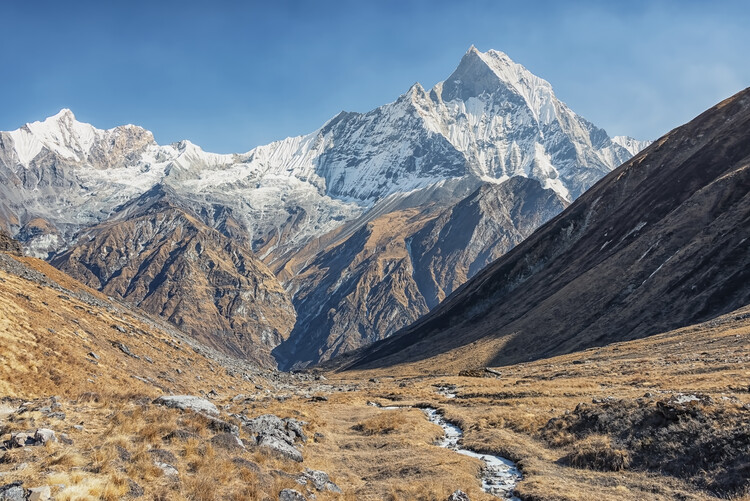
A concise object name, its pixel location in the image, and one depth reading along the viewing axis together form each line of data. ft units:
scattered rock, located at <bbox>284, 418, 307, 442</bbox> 92.58
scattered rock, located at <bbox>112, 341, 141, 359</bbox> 173.37
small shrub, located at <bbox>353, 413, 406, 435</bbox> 110.93
